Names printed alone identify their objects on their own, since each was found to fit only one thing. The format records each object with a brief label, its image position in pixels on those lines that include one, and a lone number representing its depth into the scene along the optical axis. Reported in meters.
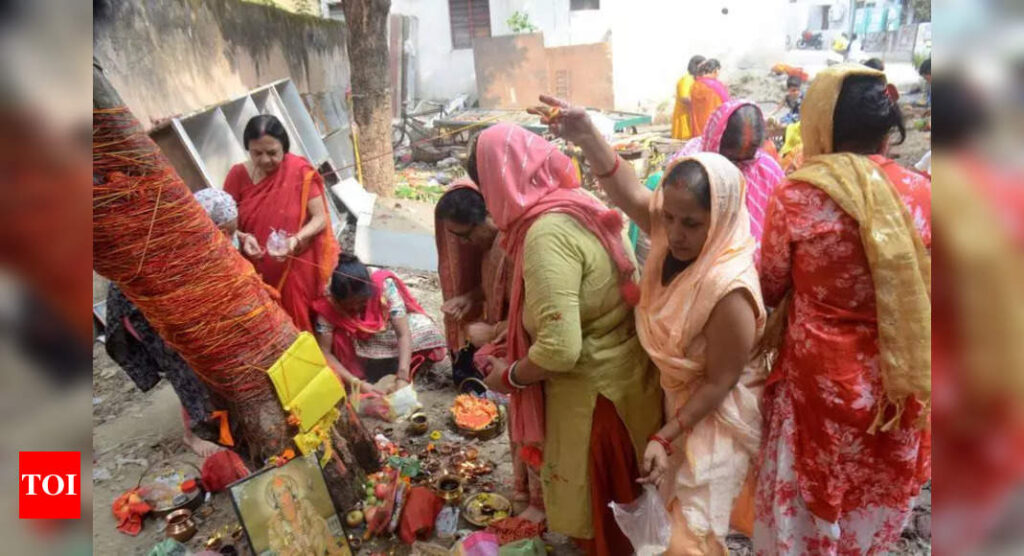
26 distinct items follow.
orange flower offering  3.48
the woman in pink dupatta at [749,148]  2.99
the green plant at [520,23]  17.59
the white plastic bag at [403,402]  3.63
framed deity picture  2.23
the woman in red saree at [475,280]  2.46
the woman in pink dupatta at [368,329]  3.63
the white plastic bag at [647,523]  1.90
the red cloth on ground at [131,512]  2.86
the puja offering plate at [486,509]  2.76
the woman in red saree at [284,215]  3.56
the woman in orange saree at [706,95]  8.28
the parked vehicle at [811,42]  18.58
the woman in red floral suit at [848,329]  1.50
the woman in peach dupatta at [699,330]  1.72
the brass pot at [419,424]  3.47
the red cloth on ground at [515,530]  2.57
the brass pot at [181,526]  2.72
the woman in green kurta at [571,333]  1.91
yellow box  2.41
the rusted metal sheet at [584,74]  15.34
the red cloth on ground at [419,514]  2.65
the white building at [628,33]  17.33
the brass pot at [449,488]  2.87
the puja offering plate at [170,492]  2.93
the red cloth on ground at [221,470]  3.03
